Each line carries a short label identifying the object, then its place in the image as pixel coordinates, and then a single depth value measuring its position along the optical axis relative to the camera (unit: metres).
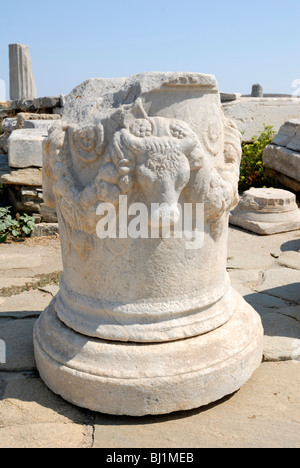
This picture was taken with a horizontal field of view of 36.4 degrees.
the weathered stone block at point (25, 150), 4.70
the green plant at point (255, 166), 6.90
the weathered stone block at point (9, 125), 7.71
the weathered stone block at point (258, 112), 7.60
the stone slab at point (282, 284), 3.28
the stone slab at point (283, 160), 6.15
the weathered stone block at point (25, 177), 4.75
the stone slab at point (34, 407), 1.96
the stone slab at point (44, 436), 1.81
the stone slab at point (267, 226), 4.88
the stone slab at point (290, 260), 3.89
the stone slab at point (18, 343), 2.38
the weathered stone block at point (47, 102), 8.86
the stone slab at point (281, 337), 2.46
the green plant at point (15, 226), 4.60
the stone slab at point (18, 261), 3.88
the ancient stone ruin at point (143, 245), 1.87
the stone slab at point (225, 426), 1.81
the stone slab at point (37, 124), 5.53
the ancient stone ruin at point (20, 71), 15.26
